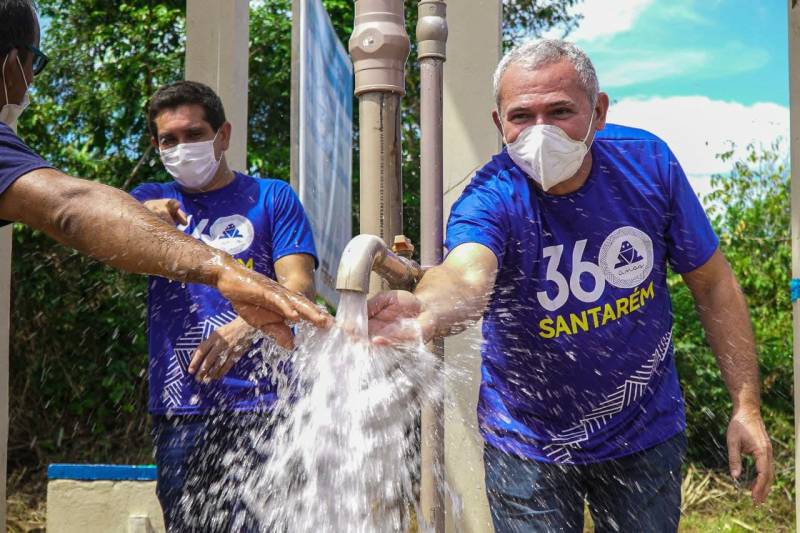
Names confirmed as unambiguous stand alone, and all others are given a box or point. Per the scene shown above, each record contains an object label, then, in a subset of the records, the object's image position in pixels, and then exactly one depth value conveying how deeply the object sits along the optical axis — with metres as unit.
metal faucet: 2.21
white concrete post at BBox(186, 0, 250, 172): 5.27
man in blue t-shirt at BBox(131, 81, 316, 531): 3.45
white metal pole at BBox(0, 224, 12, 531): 4.74
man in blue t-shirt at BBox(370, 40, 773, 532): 2.79
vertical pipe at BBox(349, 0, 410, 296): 3.45
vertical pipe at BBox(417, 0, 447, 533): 4.05
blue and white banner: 4.97
